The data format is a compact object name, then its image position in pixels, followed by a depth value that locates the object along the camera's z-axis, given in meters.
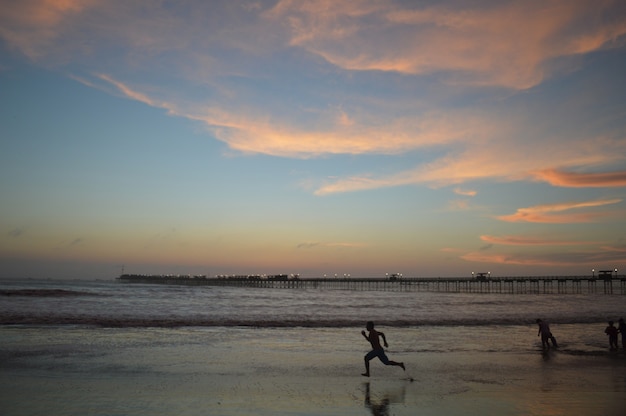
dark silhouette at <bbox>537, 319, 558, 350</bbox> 17.28
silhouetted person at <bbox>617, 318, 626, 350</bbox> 17.09
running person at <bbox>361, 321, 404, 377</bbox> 11.25
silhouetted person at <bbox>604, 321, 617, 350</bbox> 17.17
